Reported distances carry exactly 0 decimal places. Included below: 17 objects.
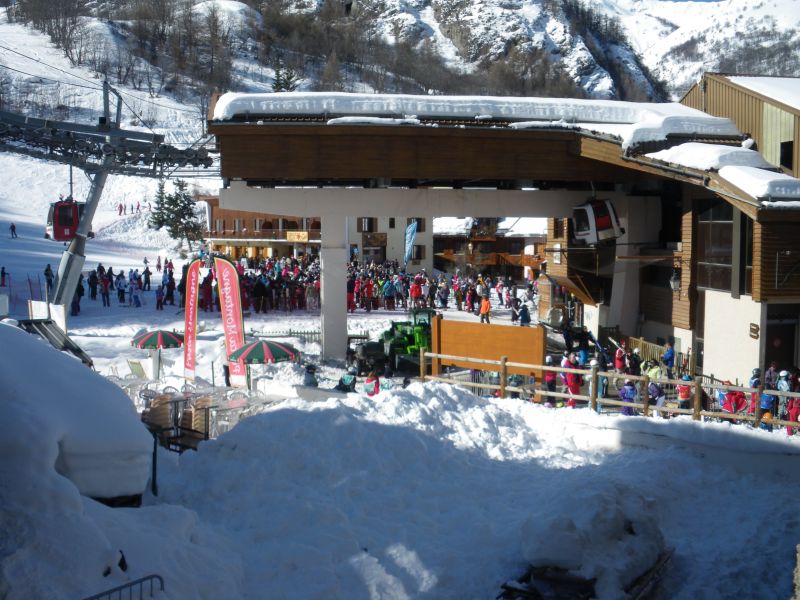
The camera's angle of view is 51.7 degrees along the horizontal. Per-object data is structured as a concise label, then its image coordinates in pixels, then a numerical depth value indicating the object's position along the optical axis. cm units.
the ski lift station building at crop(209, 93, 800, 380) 1655
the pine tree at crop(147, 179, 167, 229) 5772
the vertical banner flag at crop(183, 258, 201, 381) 1631
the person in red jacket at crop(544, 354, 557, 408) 1440
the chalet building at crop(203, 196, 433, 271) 5216
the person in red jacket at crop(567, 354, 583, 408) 1416
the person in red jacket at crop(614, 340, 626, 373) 1739
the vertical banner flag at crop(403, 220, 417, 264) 3550
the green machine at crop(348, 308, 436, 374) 1906
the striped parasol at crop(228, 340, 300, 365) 1507
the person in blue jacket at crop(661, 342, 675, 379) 1755
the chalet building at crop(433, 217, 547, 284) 4919
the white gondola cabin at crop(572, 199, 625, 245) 2053
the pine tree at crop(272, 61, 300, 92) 8731
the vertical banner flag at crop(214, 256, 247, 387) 1563
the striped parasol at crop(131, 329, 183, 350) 1711
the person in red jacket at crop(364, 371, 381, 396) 1492
